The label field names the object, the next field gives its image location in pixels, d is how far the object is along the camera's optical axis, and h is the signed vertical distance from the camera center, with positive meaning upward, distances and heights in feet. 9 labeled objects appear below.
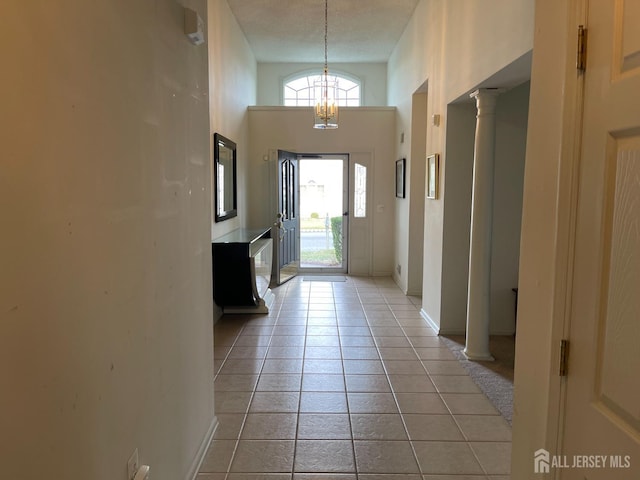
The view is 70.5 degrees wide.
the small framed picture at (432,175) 14.29 +0.75
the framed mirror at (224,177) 15.02 +0.72
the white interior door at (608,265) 3.31 -0.52
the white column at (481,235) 11.66 -0.96
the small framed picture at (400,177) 20.43 +0.99
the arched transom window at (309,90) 25.81 +6.20
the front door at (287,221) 21.56 -1.17
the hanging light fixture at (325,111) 17.39 +3.37
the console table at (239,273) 14.97 -2.61
